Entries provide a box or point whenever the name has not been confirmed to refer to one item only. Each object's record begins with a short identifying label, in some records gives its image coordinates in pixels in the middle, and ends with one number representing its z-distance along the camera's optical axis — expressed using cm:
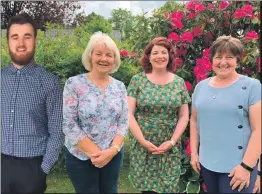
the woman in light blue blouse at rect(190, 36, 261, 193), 136
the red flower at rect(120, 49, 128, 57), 215
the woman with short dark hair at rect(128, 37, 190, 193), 162
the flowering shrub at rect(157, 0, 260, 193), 188
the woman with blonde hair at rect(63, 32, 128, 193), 144
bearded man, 147
